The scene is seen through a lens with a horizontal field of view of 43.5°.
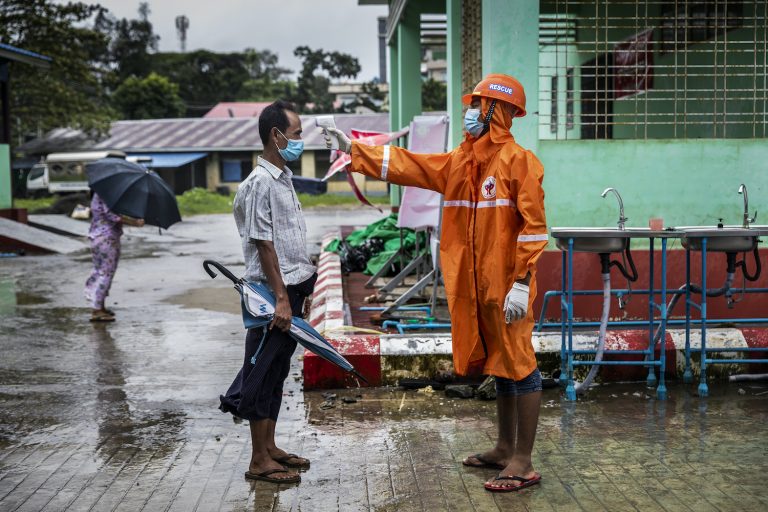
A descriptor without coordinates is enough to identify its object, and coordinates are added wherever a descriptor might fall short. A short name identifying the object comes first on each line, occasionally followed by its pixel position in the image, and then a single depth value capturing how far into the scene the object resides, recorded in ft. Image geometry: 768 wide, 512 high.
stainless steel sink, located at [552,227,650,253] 21.30
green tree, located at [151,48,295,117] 223.30
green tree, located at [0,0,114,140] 97.50
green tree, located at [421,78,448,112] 161.58
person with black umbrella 35.35
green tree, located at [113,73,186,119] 189.26
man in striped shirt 16.43
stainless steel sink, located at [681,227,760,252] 21.53
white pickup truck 151.53
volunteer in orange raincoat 16.08
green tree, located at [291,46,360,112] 219.20
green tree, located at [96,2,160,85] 230.27
